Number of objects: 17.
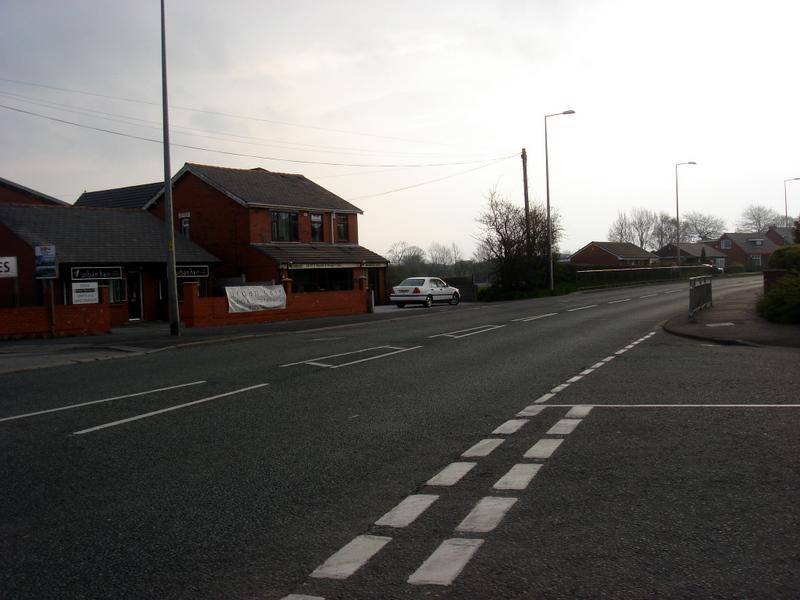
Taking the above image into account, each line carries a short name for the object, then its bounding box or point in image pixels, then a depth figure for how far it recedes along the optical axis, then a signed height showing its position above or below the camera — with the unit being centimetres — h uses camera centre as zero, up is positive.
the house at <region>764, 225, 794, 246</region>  12269 +493
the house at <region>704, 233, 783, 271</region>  12194 +294
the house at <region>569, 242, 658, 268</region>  9994 +220
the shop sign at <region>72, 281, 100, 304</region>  2816 -5
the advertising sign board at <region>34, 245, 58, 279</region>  2389 +95
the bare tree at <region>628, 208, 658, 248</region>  15000 +822
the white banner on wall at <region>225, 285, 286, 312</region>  3061 -51
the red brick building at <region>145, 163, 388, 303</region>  4006 +312
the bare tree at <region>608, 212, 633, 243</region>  14950 +733
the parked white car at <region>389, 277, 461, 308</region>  4066 -69
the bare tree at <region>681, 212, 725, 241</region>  16200 +844
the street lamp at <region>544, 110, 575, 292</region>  4816 +264
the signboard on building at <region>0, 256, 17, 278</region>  2438 +90
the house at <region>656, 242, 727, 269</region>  11877 +239
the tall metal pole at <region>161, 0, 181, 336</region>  2394 +110
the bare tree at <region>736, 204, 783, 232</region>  15988 +969
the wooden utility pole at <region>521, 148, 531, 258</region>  4728 +359
